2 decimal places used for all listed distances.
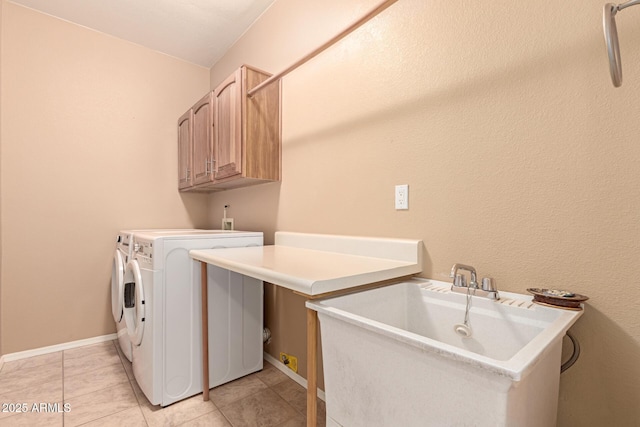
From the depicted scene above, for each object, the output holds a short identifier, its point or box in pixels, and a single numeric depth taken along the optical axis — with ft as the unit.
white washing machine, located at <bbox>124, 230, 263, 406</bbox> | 5.24
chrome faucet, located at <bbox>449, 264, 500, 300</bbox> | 3.22
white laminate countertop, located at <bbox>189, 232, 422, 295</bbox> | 3.15
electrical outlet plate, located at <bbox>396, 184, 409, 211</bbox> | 4.35
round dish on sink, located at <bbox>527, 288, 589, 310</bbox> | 2.75
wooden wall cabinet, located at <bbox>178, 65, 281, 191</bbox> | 6.30
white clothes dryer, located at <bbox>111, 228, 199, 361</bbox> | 6.42
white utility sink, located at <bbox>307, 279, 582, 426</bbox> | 1.82
